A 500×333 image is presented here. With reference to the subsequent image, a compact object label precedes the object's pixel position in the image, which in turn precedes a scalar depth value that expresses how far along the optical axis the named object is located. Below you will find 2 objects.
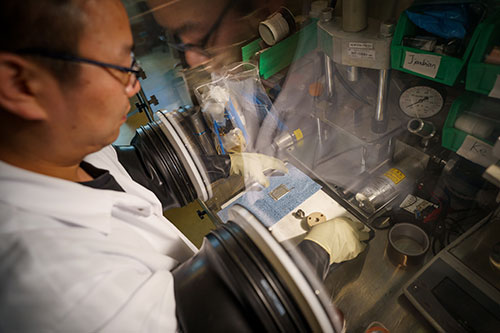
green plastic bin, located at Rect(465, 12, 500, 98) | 0.79
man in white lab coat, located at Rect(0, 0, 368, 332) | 0.55
